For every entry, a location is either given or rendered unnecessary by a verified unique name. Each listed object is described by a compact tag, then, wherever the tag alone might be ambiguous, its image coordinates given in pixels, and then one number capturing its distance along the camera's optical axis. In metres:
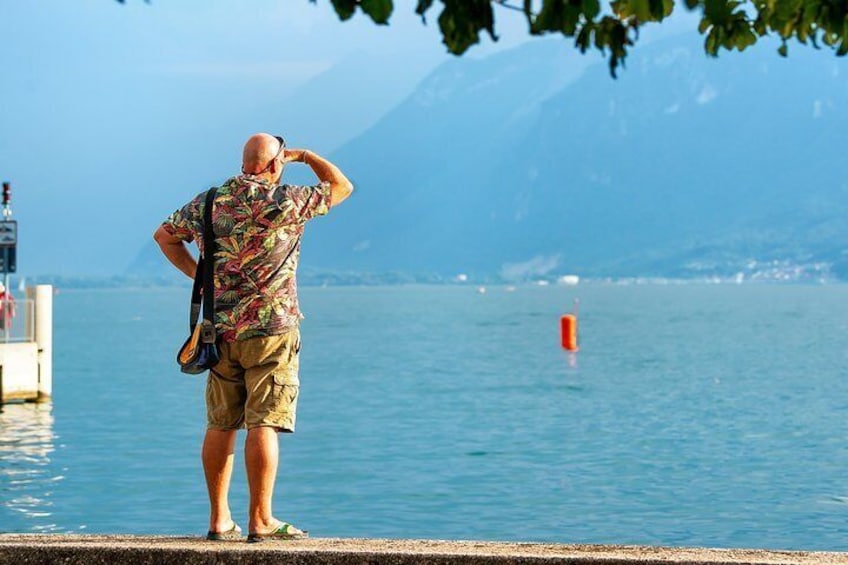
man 7.03
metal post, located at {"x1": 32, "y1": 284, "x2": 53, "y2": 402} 29.06
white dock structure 28.73
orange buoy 62.38
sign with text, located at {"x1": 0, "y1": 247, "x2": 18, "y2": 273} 32.81
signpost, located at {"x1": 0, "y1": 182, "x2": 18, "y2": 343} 32.75
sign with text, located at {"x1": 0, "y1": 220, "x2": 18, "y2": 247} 32.84
